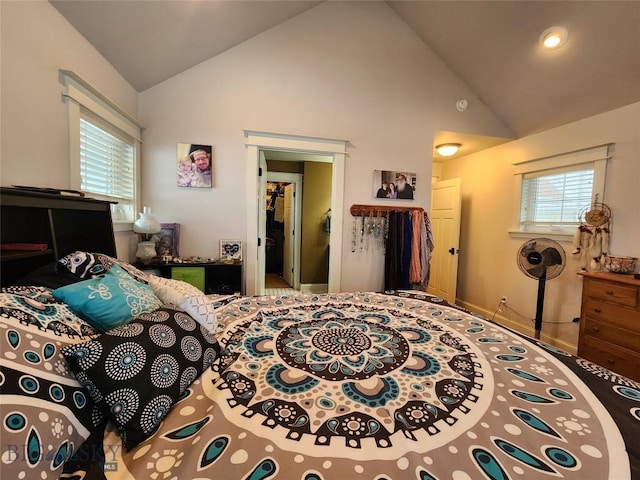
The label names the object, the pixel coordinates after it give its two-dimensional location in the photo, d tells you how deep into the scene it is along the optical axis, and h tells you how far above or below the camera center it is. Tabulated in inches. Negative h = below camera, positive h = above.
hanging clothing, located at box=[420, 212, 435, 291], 122.3 -11.2
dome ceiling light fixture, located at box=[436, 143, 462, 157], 139.7 +38.1
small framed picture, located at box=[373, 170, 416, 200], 120.8 +16.4
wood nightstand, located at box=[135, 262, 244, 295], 95.7 -20.6
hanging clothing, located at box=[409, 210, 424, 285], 120.3 -11.1
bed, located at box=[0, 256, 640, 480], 24.6 -21.7
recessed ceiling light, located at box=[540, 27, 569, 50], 85.3 +59.1
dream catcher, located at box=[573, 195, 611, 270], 96.7 -2.8
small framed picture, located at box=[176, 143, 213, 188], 103.7 +19.3
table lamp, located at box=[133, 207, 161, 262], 91.9 -5.1
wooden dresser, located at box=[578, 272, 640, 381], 78.8 -28.4
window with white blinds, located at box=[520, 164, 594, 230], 106.3 +12.8
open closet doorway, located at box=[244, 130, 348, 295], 108.3 +11.3
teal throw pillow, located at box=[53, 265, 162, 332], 36.4 -12.0
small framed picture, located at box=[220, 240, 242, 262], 108.7 -12.8
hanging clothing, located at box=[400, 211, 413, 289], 120.9 -11.2
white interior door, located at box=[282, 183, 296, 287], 189.2 -11.2
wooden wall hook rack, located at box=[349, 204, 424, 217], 118.8 +5.4
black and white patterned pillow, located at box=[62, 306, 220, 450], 27.4 -17.0
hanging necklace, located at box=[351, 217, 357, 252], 120.3 -7.5
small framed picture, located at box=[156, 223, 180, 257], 102.5 -9.1
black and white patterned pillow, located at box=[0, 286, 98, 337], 28.9 -11.1
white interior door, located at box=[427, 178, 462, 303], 142.9 -6.8
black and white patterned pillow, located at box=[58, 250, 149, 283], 44.8 -8.5
